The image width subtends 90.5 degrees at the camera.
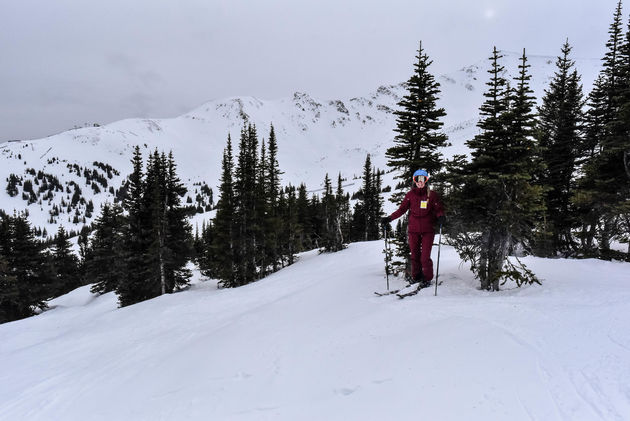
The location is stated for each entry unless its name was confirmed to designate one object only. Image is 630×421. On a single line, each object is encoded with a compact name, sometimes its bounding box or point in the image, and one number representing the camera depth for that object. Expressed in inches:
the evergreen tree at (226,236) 1178.0
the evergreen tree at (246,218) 1173.7
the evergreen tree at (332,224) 1464.0
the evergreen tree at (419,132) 478.3
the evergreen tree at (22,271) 1330.5
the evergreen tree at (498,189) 315.6
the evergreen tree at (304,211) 2033.8
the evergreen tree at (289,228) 1434.5
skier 333.7
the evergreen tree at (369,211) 2092.8
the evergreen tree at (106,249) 1554.6
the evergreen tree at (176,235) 1248.8
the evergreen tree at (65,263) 2084.9
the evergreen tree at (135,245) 1173.7
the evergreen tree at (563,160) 765.3
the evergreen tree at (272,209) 1249.5
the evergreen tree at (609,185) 506.0
